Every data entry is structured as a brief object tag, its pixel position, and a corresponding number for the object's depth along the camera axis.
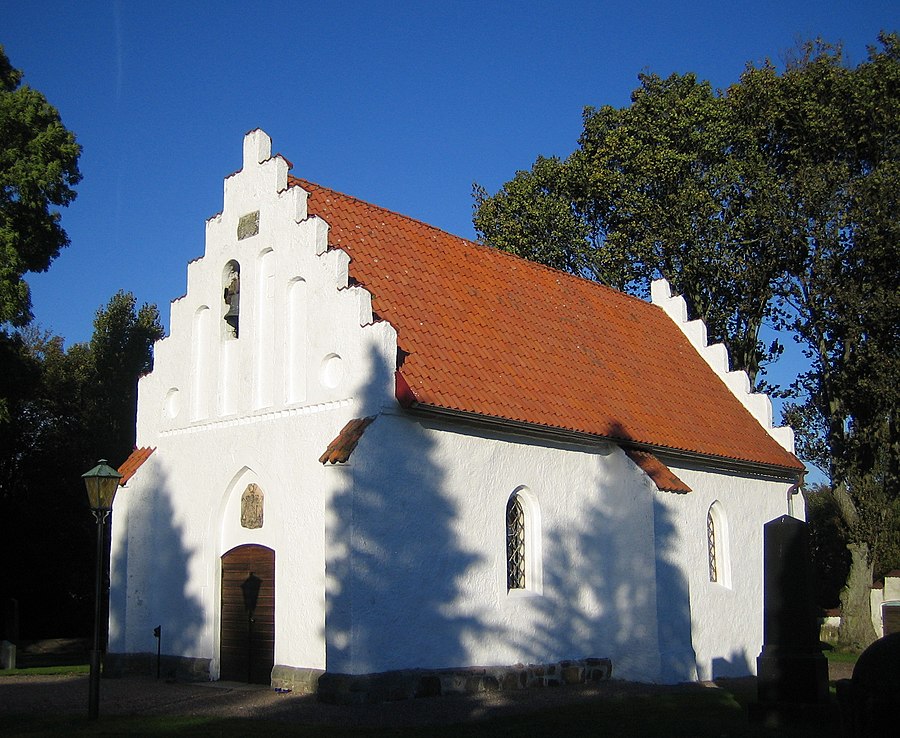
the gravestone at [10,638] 22.02
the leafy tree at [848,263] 26.52
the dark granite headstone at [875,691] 8.71
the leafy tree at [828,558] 39.47
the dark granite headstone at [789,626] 11.87
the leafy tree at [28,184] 22.88
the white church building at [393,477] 14.96
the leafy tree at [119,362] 36.72
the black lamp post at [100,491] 13.43
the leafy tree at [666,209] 29.41
